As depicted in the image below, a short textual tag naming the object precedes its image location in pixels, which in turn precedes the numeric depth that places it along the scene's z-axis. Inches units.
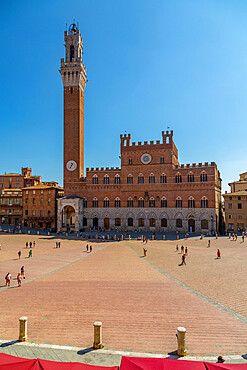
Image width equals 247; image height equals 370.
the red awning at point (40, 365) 252.5
